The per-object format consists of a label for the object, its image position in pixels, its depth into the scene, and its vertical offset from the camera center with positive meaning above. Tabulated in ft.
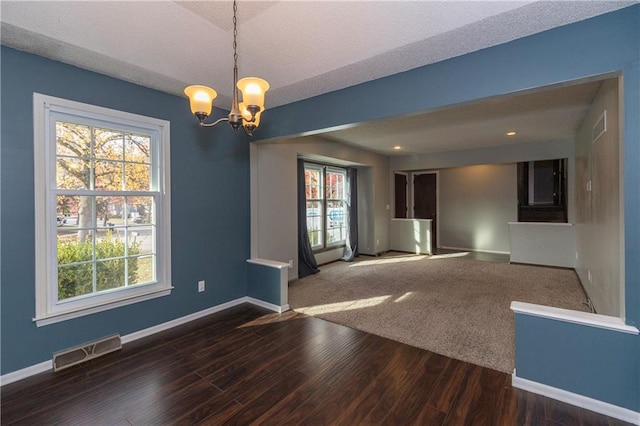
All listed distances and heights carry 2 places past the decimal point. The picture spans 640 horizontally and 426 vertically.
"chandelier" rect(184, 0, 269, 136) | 5.74 +2.31
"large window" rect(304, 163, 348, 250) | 19.71 +0.50
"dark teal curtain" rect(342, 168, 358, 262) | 22.21 -0.52
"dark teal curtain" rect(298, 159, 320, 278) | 17.49 -1.74
